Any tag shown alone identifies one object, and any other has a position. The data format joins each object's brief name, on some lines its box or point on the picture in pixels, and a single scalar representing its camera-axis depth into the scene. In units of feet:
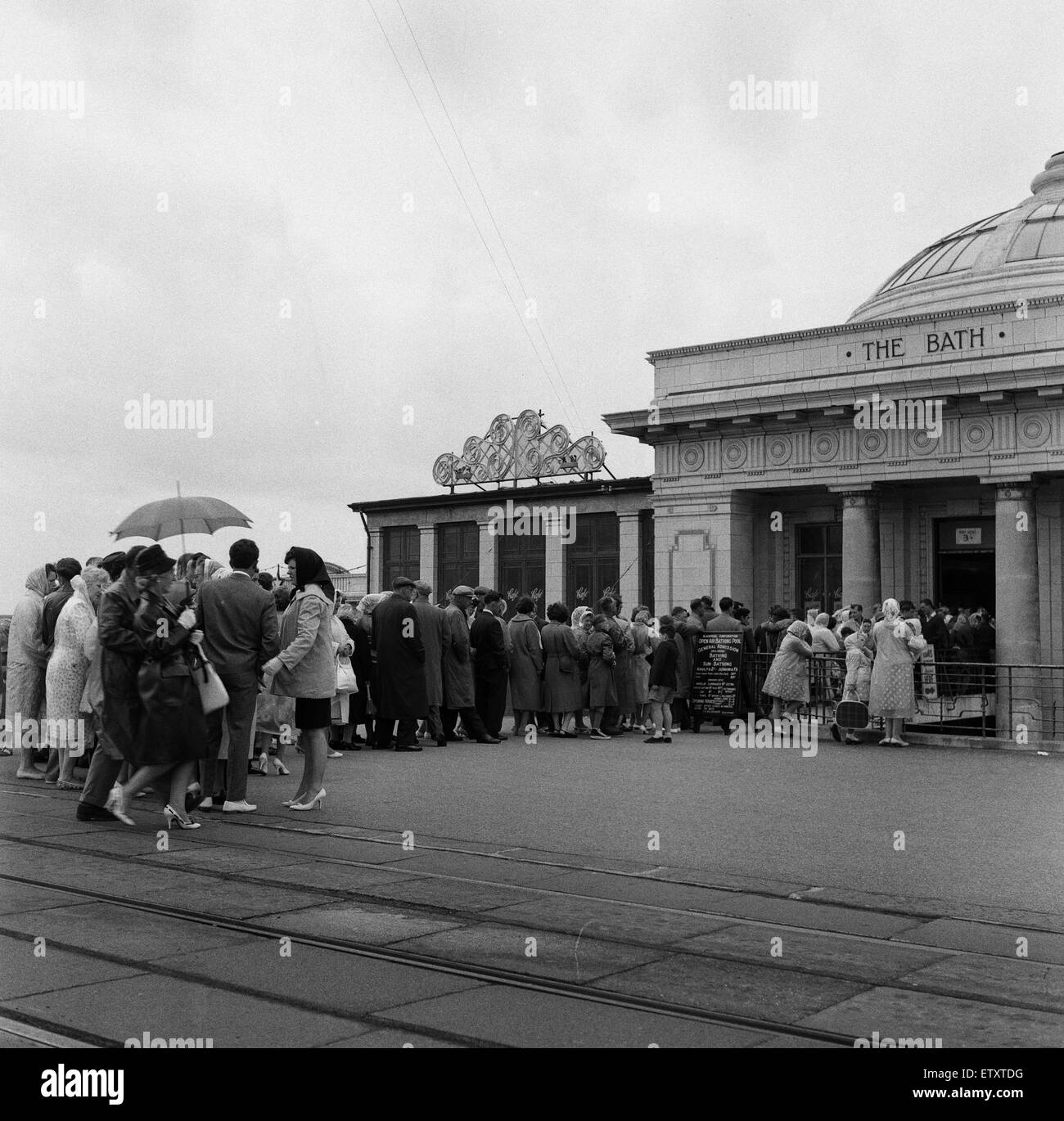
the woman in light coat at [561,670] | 60.13
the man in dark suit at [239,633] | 32.58
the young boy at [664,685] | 56.49
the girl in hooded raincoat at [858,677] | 59.82
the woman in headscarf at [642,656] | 64.59
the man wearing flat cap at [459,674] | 56.08
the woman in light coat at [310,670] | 32.91
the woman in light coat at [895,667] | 57.72
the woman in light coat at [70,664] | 37.40
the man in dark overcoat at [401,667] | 52.44
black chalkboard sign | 65.87
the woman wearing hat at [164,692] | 29.37
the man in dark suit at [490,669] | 58.49
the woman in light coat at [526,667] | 60.18
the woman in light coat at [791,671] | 61.00
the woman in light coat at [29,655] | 41.09
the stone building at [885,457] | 89.76
